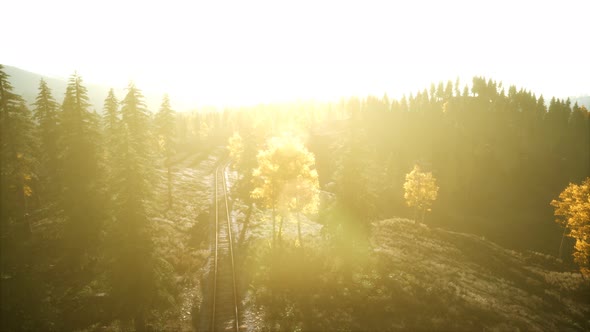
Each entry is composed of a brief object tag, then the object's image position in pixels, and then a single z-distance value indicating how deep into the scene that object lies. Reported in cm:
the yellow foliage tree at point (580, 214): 3517
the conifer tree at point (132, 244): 1964
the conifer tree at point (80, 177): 2558
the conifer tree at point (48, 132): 3312
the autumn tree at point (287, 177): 3078
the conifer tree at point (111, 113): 3633
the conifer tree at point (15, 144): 2410
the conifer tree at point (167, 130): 4176
